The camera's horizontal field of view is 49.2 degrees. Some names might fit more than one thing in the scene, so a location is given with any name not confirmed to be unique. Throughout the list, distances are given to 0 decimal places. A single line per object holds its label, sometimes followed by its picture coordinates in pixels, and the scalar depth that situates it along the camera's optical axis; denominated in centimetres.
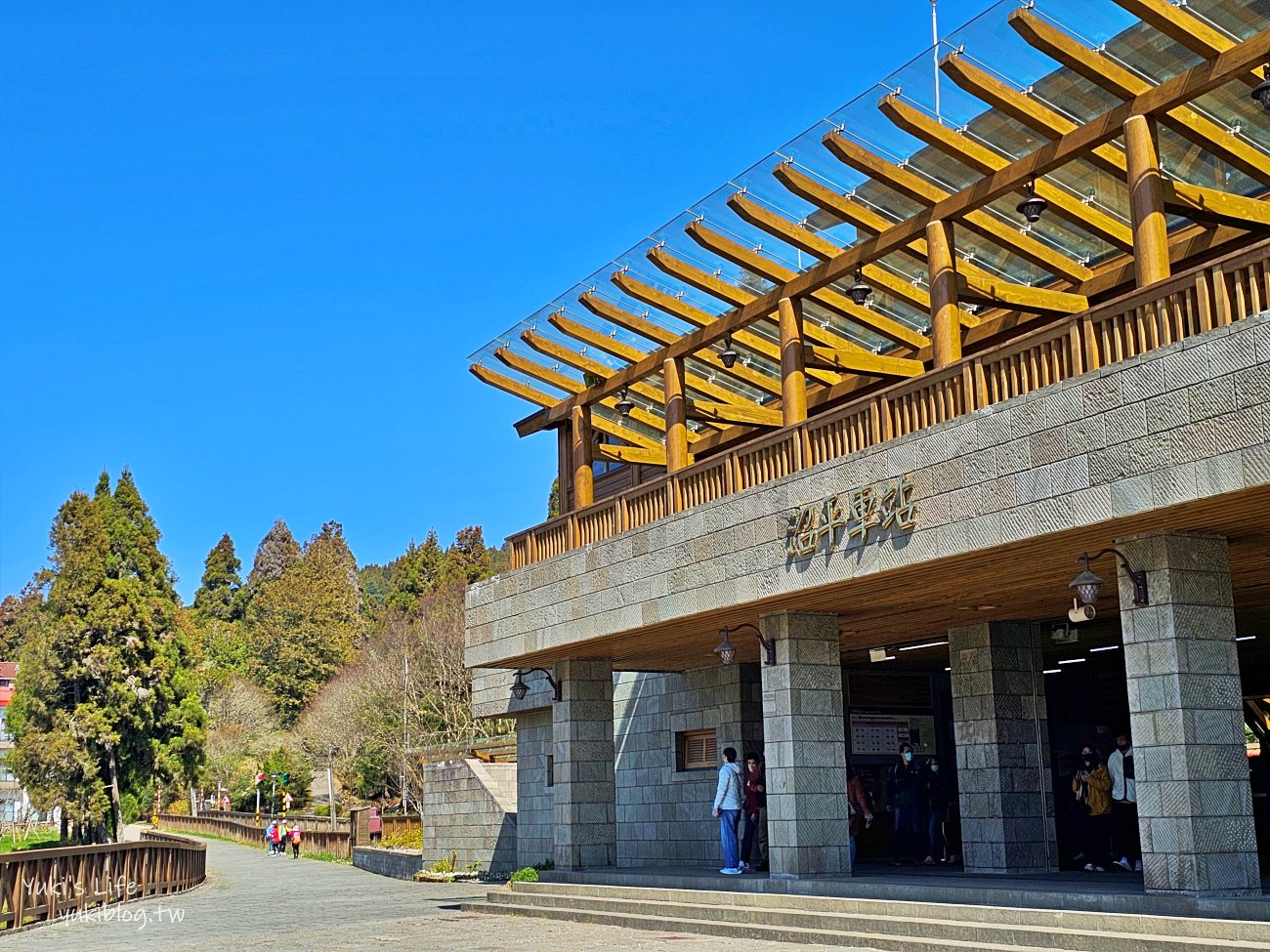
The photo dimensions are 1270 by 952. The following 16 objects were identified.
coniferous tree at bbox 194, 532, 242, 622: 11281
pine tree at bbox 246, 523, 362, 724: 8338
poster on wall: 2112
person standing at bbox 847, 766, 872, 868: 1859
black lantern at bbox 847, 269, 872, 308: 1638
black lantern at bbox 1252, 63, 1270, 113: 1170
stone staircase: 1050
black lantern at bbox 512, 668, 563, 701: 2070
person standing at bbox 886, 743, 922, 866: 1902
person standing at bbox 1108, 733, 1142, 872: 1491
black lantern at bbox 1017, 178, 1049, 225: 1409
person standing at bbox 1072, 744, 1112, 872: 1611
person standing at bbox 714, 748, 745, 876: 1752
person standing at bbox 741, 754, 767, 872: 1831
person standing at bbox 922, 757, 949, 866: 1864
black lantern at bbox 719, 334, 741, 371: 1848
